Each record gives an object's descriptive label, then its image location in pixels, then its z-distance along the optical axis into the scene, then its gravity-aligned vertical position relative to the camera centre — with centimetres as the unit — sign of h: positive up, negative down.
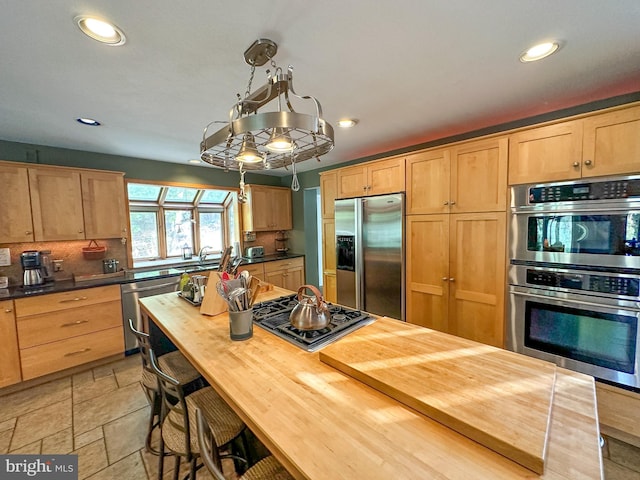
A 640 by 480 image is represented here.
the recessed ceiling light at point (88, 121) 224 +96
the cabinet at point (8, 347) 236 -102
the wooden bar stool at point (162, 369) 146 -91
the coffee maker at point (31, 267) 271 -35
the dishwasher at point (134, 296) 298 -75
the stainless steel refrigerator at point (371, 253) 278 -32
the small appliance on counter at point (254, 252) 460 -43
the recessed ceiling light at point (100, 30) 117 +94
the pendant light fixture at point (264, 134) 104 +43
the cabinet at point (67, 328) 247 -97
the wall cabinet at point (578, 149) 164 +48
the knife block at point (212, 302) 184 -51
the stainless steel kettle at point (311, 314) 146 -50
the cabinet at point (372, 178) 279 +53
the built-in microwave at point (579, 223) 164 -3
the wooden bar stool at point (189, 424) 119 -95
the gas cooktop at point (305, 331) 136 -58
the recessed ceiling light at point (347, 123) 240 +96
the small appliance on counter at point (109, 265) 328 -42
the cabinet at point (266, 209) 450 +33
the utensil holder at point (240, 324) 142 -52
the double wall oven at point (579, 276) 166 -39
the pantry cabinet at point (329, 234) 348 -11
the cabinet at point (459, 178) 216 +40
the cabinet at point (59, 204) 262 +32
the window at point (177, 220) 386 +16
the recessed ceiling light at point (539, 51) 140 +93
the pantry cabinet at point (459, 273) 220 -47
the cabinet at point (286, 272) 442 -80
